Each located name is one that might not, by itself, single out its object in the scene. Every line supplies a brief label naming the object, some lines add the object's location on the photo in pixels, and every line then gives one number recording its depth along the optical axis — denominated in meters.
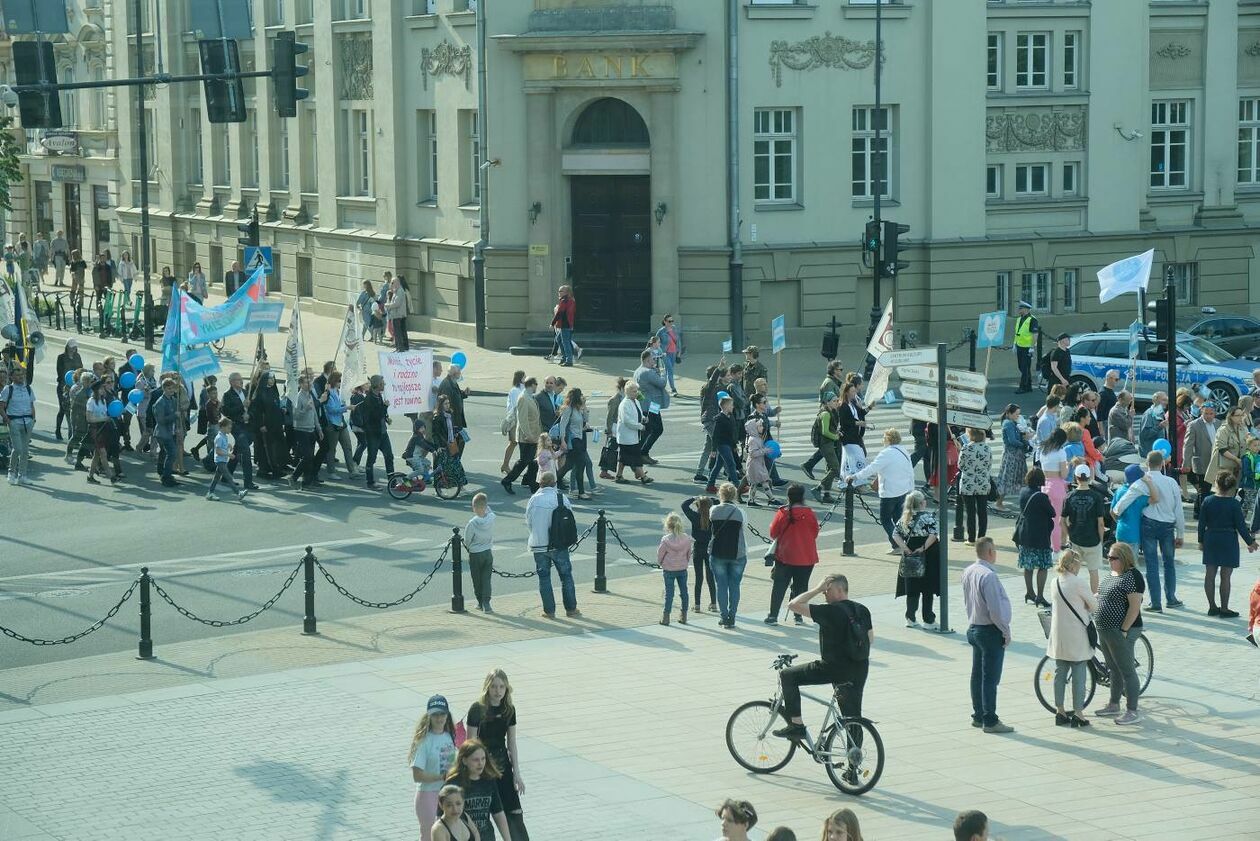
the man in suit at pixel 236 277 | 46.44
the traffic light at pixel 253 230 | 43.81
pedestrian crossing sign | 41.78
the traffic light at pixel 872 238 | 38.56
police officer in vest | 37.31
